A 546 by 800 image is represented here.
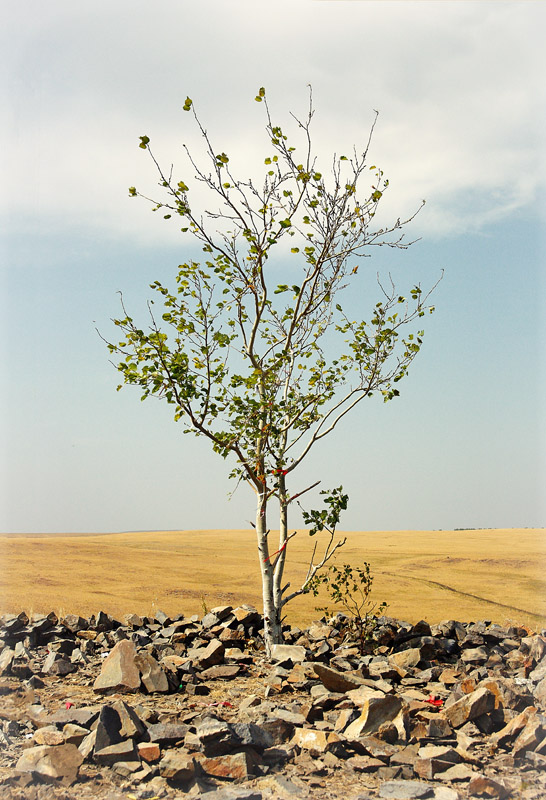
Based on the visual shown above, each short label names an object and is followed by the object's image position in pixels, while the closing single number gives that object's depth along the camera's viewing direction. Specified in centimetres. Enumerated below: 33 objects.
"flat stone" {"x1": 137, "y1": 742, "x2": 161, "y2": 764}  508
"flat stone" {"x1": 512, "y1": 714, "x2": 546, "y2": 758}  525
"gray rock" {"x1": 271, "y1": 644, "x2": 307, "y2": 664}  783
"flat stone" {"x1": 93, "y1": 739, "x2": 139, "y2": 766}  505
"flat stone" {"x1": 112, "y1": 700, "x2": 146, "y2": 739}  532
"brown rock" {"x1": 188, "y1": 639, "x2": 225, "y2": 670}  777
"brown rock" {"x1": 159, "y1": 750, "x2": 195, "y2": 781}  476
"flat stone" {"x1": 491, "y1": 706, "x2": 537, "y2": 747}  546
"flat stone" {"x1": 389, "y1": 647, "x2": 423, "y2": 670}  803
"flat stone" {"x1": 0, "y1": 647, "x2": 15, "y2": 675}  742
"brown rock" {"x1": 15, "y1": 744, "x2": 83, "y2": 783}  480
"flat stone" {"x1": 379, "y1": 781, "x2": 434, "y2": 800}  464
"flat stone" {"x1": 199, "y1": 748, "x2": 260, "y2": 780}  491
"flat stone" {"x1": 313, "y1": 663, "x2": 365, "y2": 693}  665
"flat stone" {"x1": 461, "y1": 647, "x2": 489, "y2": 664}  839
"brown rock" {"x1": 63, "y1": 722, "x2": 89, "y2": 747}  529
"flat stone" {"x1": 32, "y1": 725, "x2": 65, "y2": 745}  527
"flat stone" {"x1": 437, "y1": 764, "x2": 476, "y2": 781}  493
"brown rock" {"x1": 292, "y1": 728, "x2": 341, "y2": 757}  527
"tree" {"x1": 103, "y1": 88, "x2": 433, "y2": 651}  823
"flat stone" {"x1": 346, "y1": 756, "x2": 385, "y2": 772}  507
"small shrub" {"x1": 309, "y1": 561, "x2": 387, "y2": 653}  879
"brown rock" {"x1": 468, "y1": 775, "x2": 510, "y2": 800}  473
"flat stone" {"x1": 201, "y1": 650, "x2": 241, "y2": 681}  746
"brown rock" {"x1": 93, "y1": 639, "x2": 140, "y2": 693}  683
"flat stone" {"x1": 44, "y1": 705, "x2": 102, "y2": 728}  566
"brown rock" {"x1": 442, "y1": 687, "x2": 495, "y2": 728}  581
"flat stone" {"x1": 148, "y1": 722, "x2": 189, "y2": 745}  527
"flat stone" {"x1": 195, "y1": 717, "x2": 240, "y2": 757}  508
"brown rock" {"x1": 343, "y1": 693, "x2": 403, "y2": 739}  553
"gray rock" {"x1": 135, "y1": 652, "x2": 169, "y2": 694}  679
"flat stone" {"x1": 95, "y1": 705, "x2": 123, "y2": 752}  521
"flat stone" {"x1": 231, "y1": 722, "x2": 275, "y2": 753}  517
